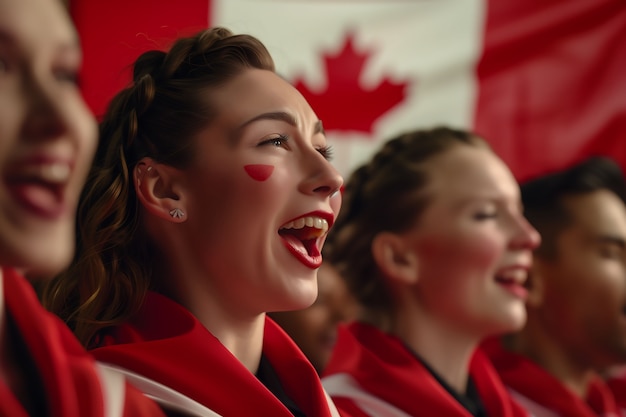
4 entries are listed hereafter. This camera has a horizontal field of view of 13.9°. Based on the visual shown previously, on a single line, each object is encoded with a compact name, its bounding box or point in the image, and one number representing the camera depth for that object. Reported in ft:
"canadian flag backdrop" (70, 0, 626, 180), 8.63
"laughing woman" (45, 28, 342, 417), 5.65
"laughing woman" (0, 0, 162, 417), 4.94
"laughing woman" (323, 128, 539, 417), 6.35
